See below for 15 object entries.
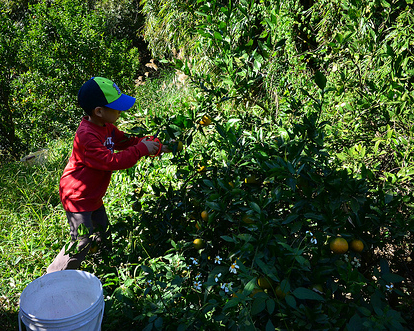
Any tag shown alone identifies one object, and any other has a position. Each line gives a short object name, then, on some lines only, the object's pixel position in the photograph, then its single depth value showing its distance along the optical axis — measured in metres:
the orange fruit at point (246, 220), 1.62
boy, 2.03
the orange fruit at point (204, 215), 1.77
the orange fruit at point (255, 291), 1.42
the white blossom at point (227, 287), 1.46
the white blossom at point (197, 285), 1.64
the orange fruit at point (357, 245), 1.49
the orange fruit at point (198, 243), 1.76
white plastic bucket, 1.57
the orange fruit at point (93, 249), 2.06
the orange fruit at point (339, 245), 1.41
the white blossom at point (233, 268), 1.43
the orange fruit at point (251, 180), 1.74
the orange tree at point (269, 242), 1.34
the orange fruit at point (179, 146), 1.90
